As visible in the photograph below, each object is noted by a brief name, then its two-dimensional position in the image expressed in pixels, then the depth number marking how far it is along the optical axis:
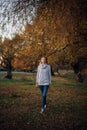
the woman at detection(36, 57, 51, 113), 4.87
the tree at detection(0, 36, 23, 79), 8.77
